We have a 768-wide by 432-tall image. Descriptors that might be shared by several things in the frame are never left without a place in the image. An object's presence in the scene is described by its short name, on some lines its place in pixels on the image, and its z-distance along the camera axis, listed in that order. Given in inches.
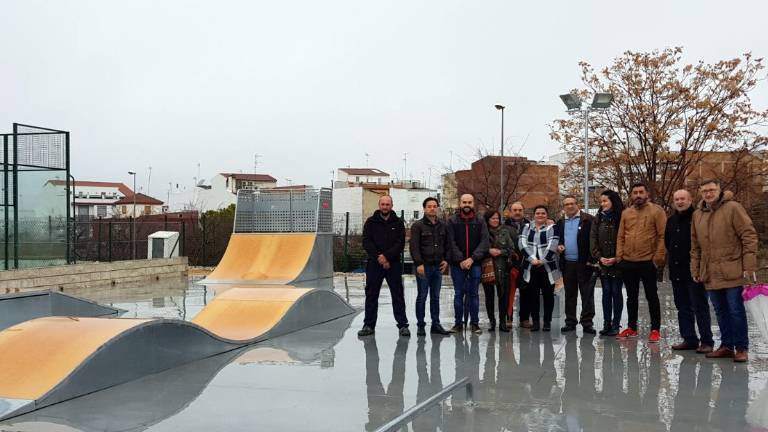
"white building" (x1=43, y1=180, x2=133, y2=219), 3843.5
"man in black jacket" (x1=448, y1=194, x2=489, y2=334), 331.6
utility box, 787.4
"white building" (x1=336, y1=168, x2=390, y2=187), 3991.1
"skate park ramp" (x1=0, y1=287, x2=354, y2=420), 202.5
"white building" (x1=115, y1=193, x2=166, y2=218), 3508.9
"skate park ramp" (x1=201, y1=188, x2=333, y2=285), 641.0
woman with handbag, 336.5
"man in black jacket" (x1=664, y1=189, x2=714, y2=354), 286.7
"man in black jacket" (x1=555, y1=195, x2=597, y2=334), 331.9
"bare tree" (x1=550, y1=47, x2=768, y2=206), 812.0
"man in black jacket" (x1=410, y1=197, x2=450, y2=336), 328.8
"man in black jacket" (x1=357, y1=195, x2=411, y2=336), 328.2
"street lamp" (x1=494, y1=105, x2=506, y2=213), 1223.2
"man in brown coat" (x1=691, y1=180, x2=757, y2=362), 259.1
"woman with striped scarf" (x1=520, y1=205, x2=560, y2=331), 339.0
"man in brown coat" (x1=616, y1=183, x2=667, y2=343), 305.9
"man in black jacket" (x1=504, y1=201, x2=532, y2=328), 348.8
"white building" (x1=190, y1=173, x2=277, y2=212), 3034.0
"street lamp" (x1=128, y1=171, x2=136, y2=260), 784.3
